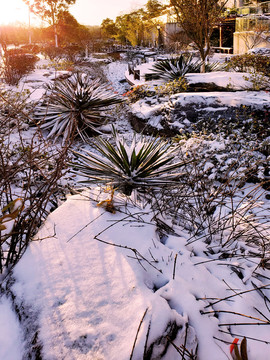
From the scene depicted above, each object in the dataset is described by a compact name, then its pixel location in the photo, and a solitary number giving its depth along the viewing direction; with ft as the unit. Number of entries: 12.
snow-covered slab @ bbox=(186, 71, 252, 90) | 22.89
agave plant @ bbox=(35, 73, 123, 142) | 19.86
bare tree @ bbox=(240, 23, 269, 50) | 62.56
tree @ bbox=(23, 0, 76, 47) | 105.81
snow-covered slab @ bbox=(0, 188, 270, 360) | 3.43
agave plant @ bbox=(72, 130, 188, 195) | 9.45
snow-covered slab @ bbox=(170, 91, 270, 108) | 18.06
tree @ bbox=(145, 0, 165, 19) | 133.39
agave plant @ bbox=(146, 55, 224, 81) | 30.19
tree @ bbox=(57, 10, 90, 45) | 102.47
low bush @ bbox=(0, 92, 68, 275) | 4.67
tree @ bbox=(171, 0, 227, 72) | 27.61
